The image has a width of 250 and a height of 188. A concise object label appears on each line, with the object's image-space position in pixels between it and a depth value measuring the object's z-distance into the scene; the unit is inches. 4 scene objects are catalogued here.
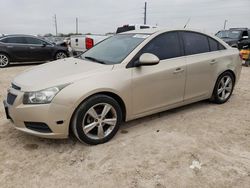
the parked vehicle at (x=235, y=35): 367.8
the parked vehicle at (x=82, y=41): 295.0
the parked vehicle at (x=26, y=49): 309.3
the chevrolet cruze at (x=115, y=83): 87.9
